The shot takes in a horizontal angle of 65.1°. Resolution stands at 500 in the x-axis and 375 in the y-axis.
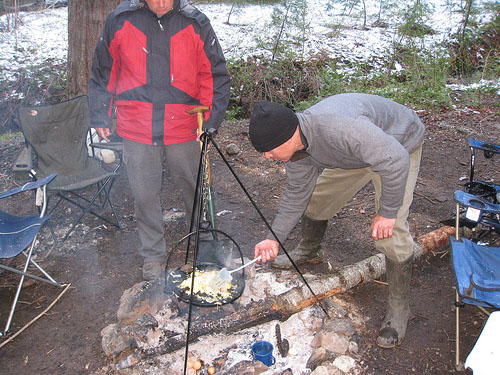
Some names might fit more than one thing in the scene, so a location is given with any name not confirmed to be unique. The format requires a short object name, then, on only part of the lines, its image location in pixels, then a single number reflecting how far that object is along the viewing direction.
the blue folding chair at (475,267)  2.35
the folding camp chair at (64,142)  4.04
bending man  2.04
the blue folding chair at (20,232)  2.76
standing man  2.80
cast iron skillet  2.42
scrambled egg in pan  2.51
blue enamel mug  2.36
